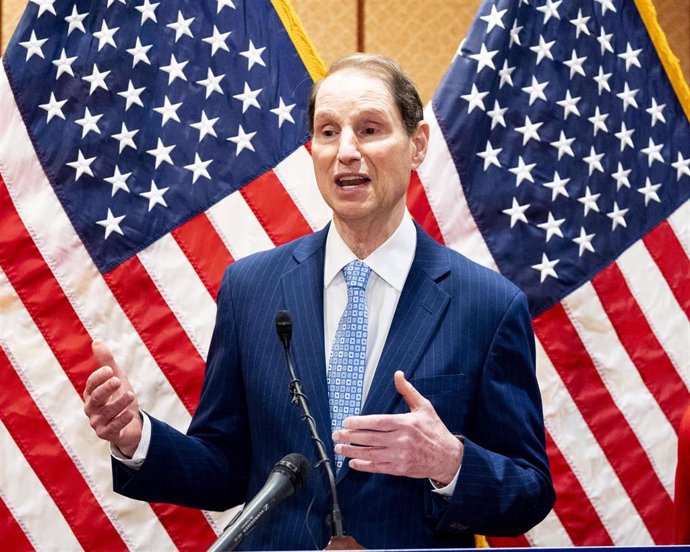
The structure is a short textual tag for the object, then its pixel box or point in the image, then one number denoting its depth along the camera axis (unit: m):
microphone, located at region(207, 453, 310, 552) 3.04
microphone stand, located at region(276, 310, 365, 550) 3.13
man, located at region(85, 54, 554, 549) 3.33
